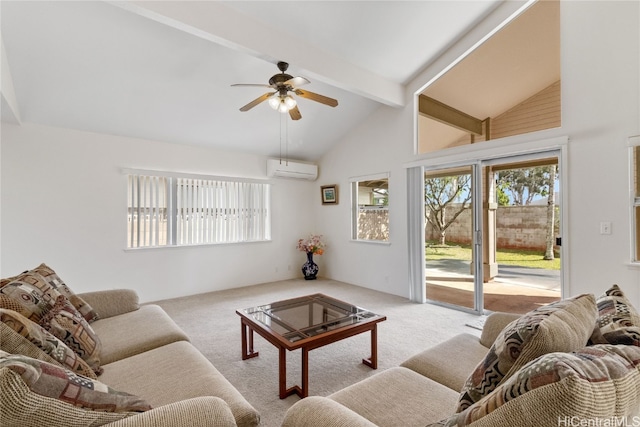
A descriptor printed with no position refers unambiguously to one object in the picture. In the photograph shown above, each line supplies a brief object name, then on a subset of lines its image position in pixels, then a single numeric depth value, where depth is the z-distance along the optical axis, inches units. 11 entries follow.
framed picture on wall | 225.9
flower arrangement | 225.9
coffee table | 81.3
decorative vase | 226.8
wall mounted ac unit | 215.3
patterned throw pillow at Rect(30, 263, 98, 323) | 75.3
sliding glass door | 136.1
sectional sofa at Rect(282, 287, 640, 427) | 23.7
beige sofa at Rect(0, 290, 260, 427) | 29.1
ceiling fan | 111.6
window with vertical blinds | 169.5
